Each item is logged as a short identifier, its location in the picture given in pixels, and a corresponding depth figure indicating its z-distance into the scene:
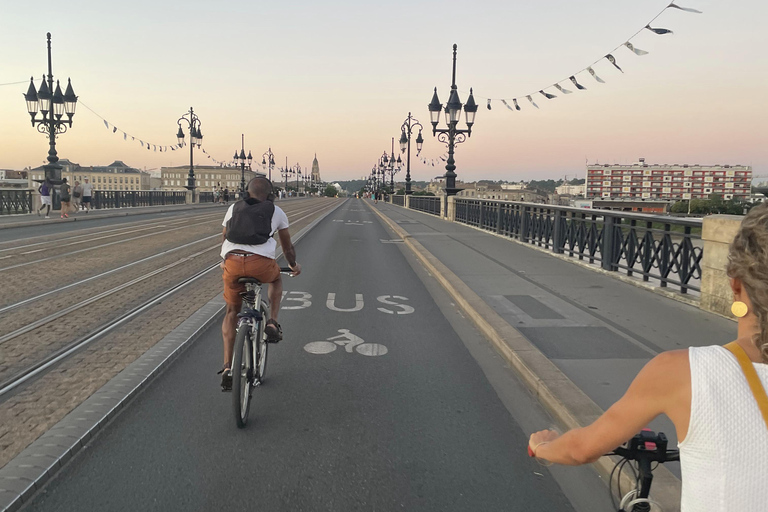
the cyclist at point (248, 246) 4.29
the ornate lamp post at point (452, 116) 24.30
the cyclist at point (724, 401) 1.29
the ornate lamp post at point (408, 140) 38.44
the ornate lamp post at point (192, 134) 44.00
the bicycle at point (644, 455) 1.62
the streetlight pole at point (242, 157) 55.84
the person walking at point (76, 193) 30.31
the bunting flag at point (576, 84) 14.80
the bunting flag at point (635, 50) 11.61
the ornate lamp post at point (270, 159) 85.61
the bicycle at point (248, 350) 3.81
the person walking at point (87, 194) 30.53
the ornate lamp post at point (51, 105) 26.31
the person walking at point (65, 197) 26.34
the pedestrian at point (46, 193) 26.28
